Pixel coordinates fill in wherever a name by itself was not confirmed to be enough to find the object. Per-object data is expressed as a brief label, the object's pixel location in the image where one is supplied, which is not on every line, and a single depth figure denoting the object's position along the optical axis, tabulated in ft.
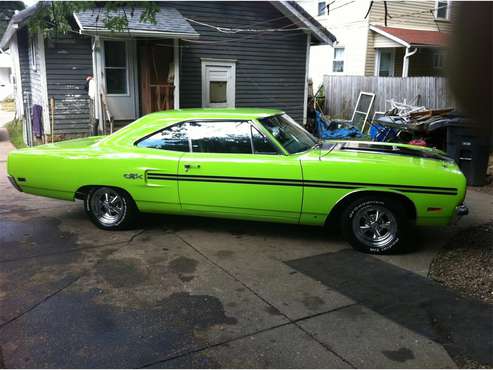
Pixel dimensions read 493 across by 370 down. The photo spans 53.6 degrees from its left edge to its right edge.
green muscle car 16.65
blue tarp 45.62
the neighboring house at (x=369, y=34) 65.41
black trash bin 29.17
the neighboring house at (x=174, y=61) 38.52
